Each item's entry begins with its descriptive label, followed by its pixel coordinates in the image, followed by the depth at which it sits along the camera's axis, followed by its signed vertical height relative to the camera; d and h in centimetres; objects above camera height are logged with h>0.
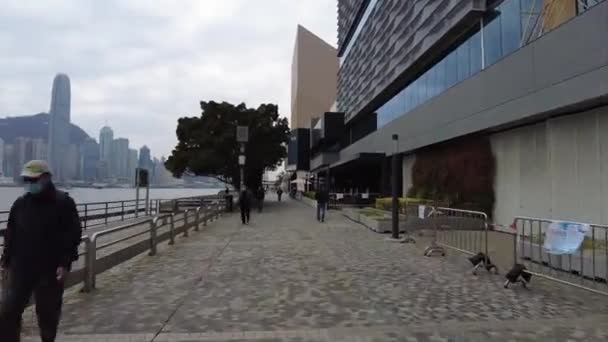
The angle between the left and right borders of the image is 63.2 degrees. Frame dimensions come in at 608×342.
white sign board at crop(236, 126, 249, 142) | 2606 +263
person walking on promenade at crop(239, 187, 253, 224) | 2073 -92
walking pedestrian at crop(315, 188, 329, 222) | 2202 -79
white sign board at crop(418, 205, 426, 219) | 1304 -68
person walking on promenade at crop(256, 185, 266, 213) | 3115 -85
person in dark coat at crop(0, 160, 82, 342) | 400 -57
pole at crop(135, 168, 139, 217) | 2322 -26
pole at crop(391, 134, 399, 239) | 1381 -51
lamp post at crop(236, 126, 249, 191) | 2605 +257
